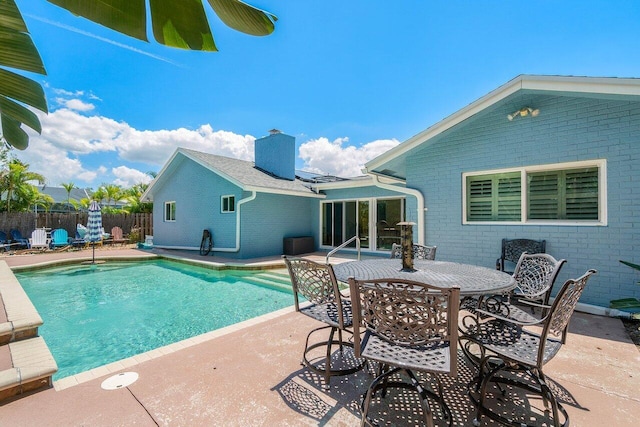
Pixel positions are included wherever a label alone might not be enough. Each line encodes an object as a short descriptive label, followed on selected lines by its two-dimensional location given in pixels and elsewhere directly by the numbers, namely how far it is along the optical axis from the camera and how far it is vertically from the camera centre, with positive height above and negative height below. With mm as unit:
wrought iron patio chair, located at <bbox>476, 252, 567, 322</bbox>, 2904 -796
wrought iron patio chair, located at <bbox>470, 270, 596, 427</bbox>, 1920 -1005
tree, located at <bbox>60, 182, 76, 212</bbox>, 23123 +2317
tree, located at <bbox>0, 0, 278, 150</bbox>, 1191 +854
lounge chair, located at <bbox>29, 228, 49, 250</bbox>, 13576 -1312
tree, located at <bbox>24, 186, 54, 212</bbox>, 17531 +886
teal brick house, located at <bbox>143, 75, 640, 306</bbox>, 4410 +806
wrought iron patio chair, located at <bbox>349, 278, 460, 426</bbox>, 1779 -761
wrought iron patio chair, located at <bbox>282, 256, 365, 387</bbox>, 2528 -914
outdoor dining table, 2314 -586
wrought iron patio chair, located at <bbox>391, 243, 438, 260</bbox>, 4538 -594
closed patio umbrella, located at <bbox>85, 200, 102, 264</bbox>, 10996 -430
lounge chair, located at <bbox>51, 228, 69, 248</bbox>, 14271 -1298
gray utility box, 11812 -1295
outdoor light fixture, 5099 +1924
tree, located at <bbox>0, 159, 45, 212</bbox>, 16219 +1834
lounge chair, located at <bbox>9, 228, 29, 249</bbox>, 14133 -1346
